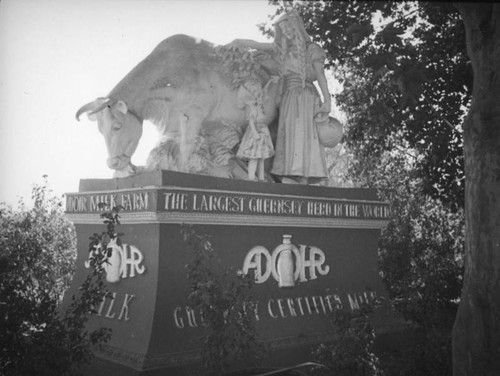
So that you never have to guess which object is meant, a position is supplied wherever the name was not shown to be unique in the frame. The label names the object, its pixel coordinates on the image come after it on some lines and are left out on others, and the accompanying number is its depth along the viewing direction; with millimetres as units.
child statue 6973
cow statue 6355
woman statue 7363
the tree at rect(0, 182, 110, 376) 3857
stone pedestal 5141
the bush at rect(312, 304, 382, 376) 4234
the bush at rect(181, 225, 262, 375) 4152
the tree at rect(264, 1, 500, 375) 4688
